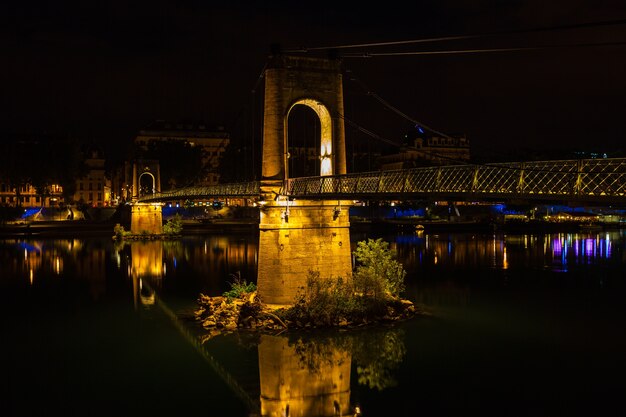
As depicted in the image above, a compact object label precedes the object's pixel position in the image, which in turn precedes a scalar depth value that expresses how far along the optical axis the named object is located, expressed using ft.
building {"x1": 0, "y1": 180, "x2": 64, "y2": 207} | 340.39
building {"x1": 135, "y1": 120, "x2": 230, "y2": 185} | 433.89
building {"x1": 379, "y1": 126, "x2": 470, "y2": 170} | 400.06
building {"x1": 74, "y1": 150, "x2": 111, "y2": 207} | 395.14
